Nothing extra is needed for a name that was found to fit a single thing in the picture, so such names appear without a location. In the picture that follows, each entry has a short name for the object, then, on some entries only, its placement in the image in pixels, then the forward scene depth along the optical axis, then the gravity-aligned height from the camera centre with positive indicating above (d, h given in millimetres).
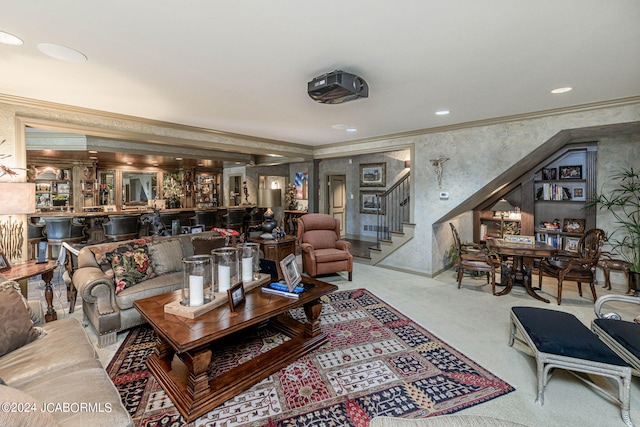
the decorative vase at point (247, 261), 2699 -549
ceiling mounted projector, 2361 +931
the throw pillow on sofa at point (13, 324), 1681 -712
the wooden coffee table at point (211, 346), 1841 -1120
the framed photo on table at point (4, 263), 2812 -571
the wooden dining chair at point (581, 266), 3621 -888
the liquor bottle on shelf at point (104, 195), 8180 +226
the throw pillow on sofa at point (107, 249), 3114 -508
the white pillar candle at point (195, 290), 2158 -654
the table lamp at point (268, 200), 4855 +16
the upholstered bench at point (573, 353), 1806 -1010
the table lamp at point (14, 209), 2703 -48
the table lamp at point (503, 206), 5031 -135
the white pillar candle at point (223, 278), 2416 -627
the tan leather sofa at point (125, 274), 2695 -737
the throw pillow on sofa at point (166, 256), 3408 -645
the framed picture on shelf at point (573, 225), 4754 -460
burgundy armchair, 4504 -748
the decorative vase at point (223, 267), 2420 -547
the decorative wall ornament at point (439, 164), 4688 +560
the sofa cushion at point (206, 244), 3732 -541
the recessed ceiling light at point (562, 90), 2934 +1088
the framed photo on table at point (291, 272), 2553 -649
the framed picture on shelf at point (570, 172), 4758 +415
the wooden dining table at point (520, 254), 3867 -741
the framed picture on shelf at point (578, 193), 4789 +68
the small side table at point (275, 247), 4601 -729
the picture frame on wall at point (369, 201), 8086 -36
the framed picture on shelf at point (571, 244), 4785 -760
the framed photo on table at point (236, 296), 2170 -719
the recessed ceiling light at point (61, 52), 2084 +1118
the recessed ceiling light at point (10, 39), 1927 +1109
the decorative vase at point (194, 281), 2162 -588
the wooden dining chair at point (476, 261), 4223 -931
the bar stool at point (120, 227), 5559 -463
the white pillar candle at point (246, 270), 2697 -630
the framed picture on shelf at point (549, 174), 4977 +404
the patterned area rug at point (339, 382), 1839 -1330
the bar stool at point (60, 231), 4992 -467
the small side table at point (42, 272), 2760 -644
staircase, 7273 -243
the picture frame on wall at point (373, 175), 7879 +691
